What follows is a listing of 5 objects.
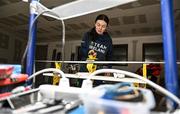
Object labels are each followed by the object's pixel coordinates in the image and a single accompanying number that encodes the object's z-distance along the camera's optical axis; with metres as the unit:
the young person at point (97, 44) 1.50
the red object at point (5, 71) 0.62
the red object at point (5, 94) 0.62
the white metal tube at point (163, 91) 0.50
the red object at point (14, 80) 0.65
